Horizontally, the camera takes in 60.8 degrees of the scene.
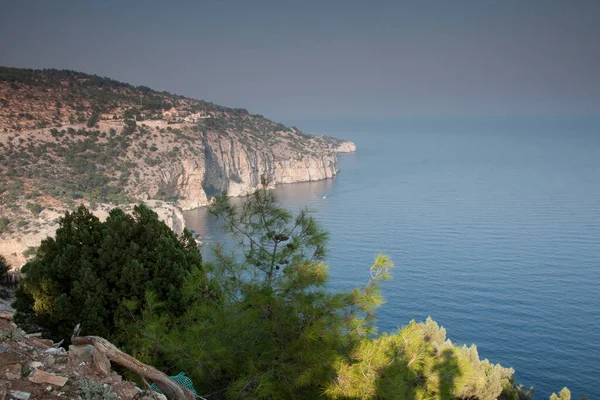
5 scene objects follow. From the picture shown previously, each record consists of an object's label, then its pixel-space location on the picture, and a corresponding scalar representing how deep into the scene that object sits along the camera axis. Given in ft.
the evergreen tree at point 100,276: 29.76
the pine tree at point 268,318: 21.04
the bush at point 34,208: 122.31
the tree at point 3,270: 49.70
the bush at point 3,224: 109.85
